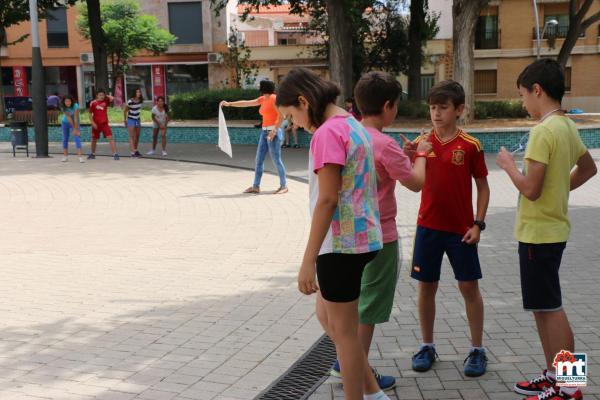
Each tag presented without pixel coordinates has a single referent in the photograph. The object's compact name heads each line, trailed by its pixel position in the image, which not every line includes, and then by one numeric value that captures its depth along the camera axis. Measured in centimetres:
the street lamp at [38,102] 1856
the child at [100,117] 1768
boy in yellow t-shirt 357
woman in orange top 1166
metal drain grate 412
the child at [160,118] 1897
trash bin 1914
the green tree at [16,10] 2988
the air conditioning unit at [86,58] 5032
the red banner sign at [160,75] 5188
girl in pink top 306
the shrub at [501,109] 2511
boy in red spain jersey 414
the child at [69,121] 1736
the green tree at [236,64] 3771
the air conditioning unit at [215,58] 5012
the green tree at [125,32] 4444
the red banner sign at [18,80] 5066
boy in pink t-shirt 366
